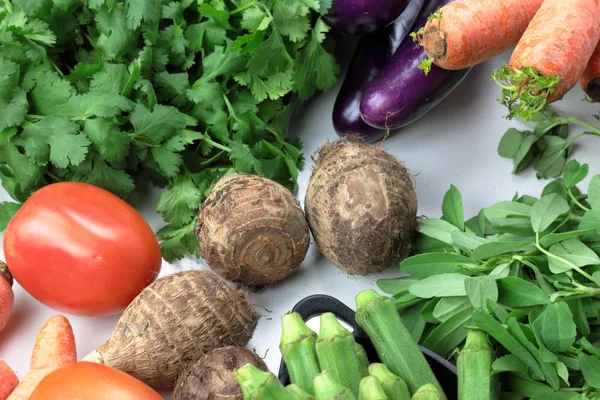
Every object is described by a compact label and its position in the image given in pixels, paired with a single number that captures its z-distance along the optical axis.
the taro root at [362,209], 0.38
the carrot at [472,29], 0.37
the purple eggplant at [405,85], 0.41
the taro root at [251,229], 0.38
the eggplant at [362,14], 0.41
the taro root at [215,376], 0.34
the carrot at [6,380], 0.37
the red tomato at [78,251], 0.38
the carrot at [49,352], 0.36
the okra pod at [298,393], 0.28
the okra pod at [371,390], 0.28
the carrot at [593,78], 0.37
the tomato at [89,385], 0.33
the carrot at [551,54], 0.34
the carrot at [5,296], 0.39
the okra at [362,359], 0.32
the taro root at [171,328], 0.36
